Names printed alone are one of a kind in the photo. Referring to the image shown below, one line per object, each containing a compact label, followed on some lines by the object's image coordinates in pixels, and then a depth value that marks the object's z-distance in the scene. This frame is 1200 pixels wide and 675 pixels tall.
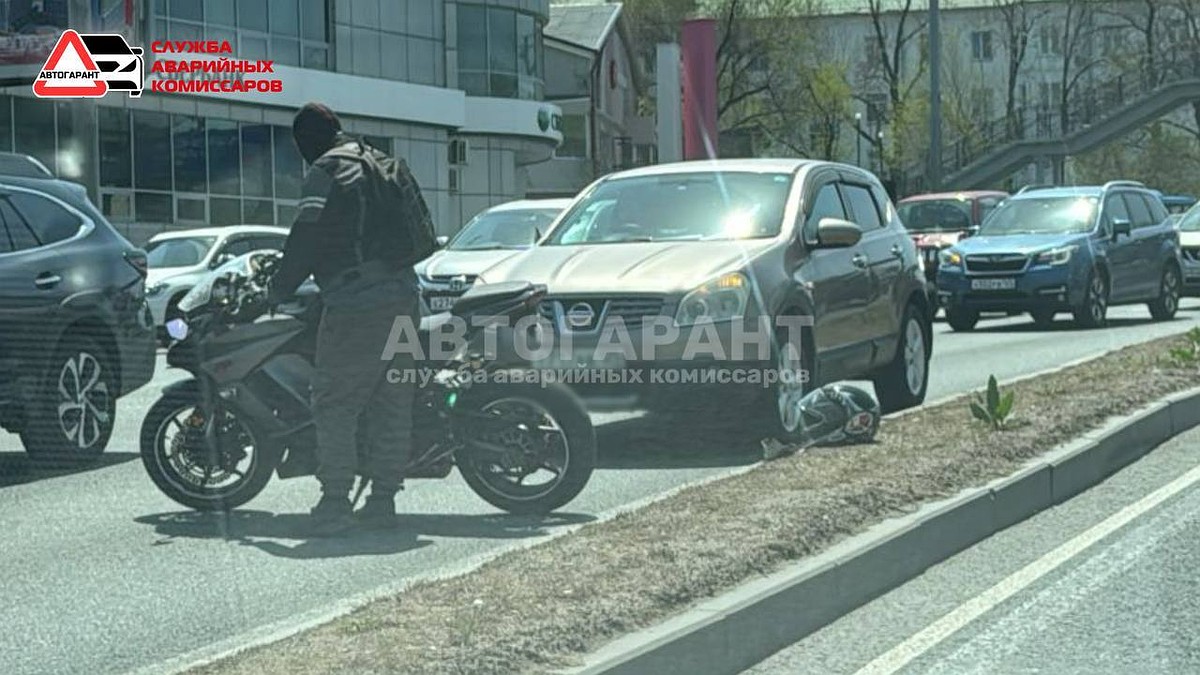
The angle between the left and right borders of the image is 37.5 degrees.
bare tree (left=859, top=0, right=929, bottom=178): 67.44
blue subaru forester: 22.61
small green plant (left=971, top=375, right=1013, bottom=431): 10.14
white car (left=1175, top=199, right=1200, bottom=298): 27.44
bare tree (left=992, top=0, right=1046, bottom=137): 70.00
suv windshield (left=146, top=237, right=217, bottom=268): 24.30
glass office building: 37.34
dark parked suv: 10.24
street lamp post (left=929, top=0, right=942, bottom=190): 39.00
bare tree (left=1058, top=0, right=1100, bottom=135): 70.81
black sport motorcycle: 8.30
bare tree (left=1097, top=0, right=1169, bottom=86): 54.62
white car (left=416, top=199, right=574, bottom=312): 16.64
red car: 29.17
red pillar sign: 26.86
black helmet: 10.16
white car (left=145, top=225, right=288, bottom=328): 23.31
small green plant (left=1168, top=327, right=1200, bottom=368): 13.64
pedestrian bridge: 54.06
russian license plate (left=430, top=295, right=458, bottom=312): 12.69
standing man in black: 7.87
